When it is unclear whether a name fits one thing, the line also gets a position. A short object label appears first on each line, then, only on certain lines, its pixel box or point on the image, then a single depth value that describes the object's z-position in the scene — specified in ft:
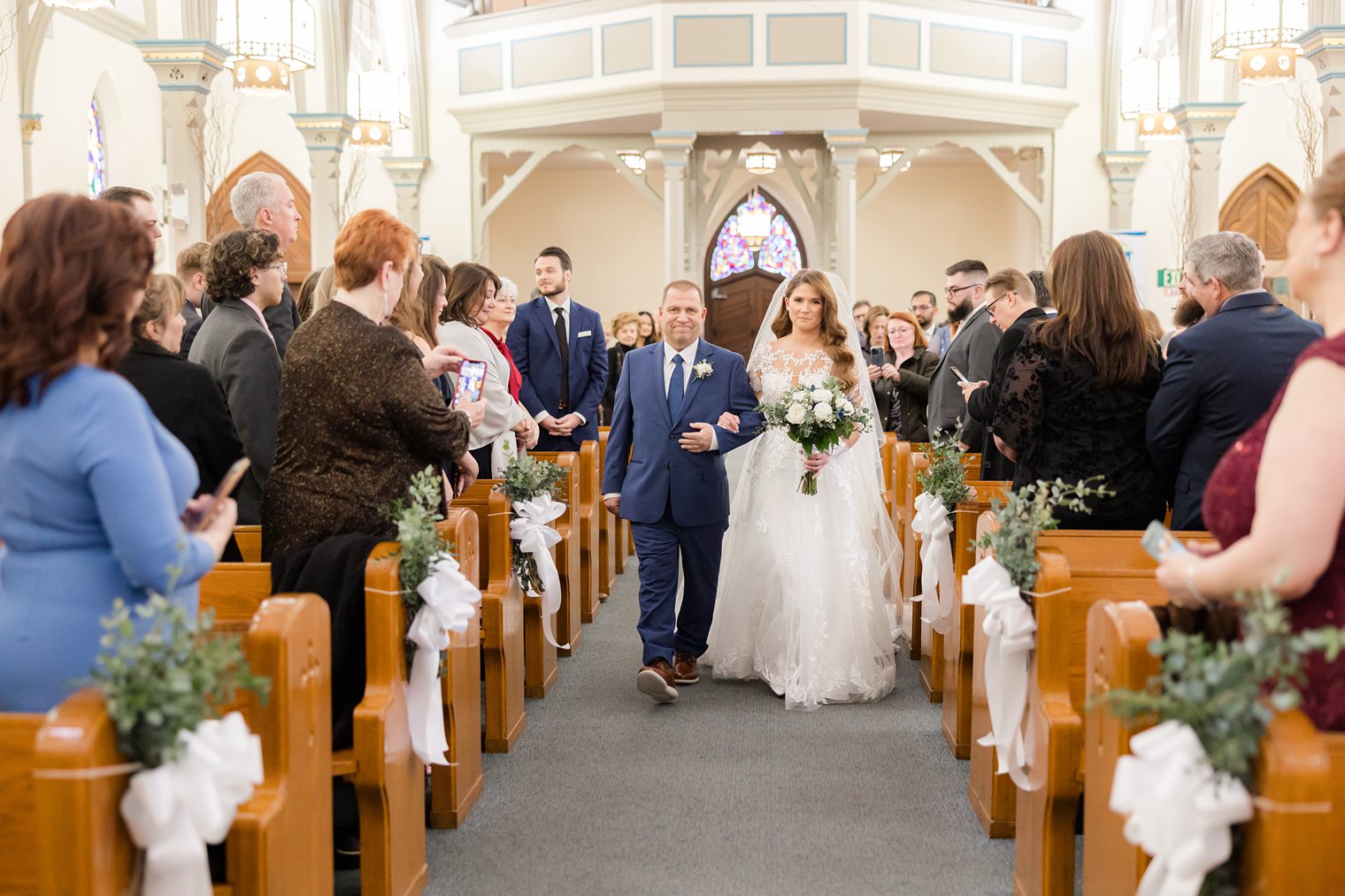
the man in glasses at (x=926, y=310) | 36.11
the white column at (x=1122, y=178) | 52.29
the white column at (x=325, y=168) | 43.39
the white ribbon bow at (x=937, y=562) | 18.47
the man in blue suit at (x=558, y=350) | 26.48
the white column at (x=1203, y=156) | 43.24
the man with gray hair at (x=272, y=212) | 17.02
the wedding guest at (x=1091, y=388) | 13.93
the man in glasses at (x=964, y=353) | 21.58
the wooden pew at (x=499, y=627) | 17.06
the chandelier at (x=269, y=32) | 32.17
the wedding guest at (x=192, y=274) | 18.15
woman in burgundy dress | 6.86
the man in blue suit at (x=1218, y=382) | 13.55
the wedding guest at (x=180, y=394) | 12.69
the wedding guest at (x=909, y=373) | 27.61
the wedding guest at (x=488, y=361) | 19.89
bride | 19.99
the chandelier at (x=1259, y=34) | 33.12
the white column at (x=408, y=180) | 53.98
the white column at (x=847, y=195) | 48.44
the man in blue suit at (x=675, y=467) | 19.81
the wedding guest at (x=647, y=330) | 41.27
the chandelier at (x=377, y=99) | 46.32
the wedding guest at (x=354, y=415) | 12.24
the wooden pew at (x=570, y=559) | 22.02
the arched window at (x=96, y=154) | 48.06
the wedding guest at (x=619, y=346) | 38.32
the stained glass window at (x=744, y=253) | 64.80
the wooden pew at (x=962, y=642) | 17.01
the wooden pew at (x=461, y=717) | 14.11
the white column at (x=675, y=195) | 48.91
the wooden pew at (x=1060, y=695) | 11.30
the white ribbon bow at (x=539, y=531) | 17.97
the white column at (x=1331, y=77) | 29.50
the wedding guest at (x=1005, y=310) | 19.10
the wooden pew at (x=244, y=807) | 6.86
